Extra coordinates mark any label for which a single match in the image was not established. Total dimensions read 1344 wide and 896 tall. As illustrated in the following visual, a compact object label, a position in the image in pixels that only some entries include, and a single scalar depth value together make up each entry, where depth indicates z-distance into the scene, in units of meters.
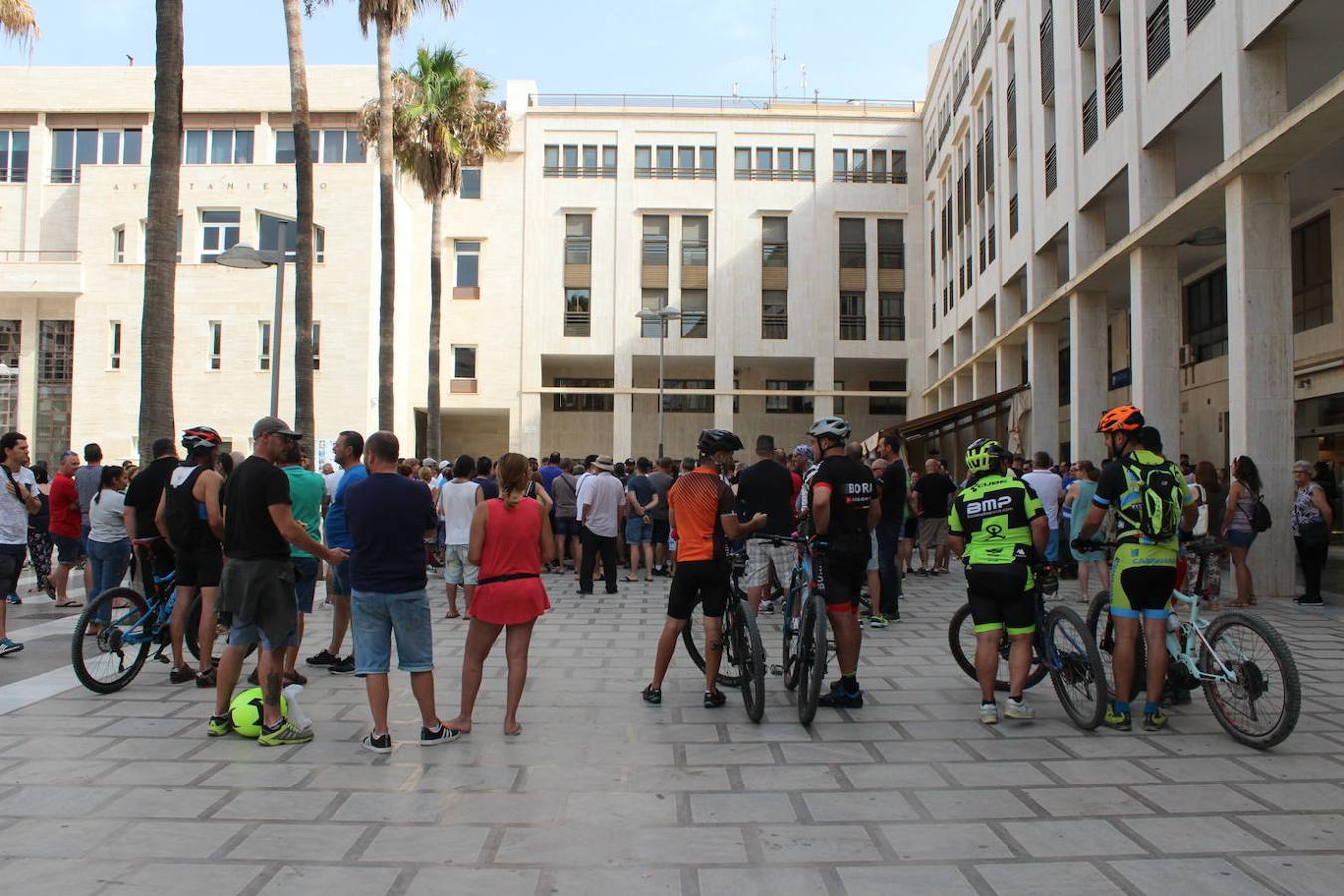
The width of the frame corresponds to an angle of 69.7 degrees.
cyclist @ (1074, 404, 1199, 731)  5.73
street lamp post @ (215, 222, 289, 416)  13.95
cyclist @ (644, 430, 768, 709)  6.38
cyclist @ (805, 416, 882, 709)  6.43
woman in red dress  5.82
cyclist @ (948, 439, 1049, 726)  5.89
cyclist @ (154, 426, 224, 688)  7.06
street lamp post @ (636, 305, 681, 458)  26.43
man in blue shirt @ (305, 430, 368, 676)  8.07
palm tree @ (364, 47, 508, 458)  26.28
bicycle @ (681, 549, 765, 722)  6.07
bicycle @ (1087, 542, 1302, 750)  5.18
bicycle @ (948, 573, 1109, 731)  5.74
